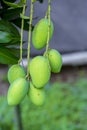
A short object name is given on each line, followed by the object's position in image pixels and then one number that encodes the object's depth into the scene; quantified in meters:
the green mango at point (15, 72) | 1.30
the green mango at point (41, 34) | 1.29
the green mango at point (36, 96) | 1.23
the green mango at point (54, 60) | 1.27
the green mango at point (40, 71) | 1.24
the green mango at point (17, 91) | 1.23
